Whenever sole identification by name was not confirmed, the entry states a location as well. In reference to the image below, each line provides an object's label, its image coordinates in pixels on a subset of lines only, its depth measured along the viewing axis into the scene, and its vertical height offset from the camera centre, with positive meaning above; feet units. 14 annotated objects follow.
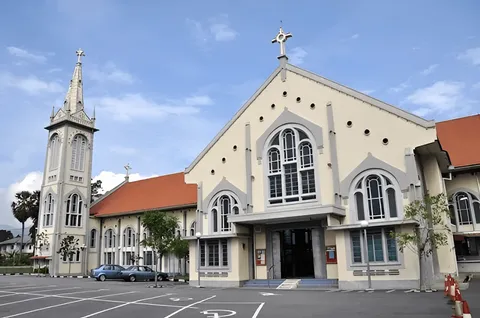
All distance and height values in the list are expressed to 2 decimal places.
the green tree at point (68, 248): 131.75 +1.36
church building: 66.13 +10.44
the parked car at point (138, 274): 101.45 -5.77
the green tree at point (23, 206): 178.60 +20.58
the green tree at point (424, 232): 58.90 +1.37
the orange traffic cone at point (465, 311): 23.07 -4.12
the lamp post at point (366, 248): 61.61 -0.83
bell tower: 134.31 +23.76
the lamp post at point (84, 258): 136.46 -2.20
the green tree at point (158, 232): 88.42 +3.76
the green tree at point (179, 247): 96.53 +0.39
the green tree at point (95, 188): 179.22 +27.51
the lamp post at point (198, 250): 81.54 -0.35
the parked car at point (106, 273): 103.40 -5.52
